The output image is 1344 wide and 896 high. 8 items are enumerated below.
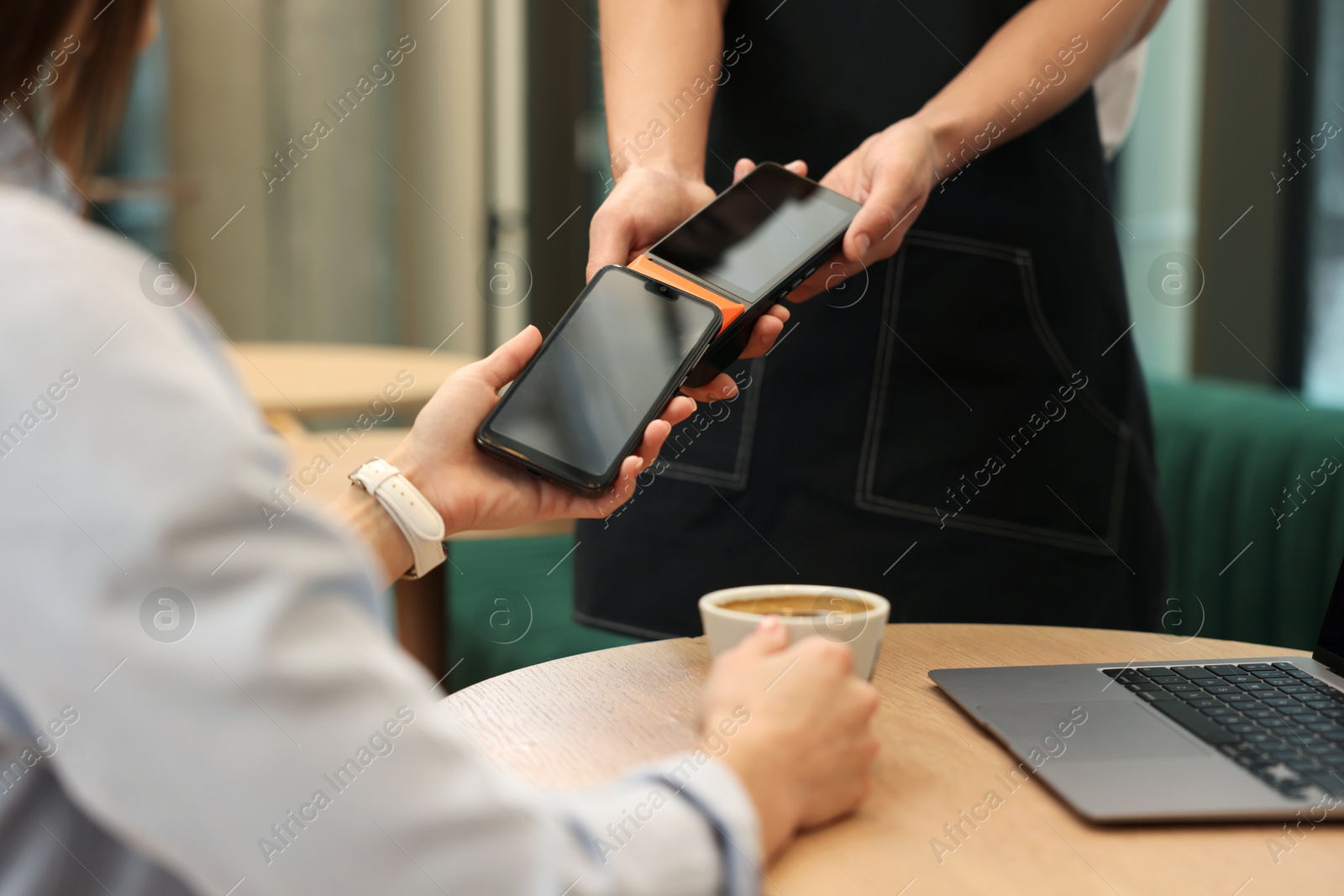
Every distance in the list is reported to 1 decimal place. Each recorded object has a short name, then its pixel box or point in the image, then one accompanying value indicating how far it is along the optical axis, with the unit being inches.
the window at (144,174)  255.5
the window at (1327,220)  135.9
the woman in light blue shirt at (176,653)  56.1
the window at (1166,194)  154.4
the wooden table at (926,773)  74.7
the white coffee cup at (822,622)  80.8
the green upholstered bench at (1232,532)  108.0
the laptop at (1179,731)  76.3
